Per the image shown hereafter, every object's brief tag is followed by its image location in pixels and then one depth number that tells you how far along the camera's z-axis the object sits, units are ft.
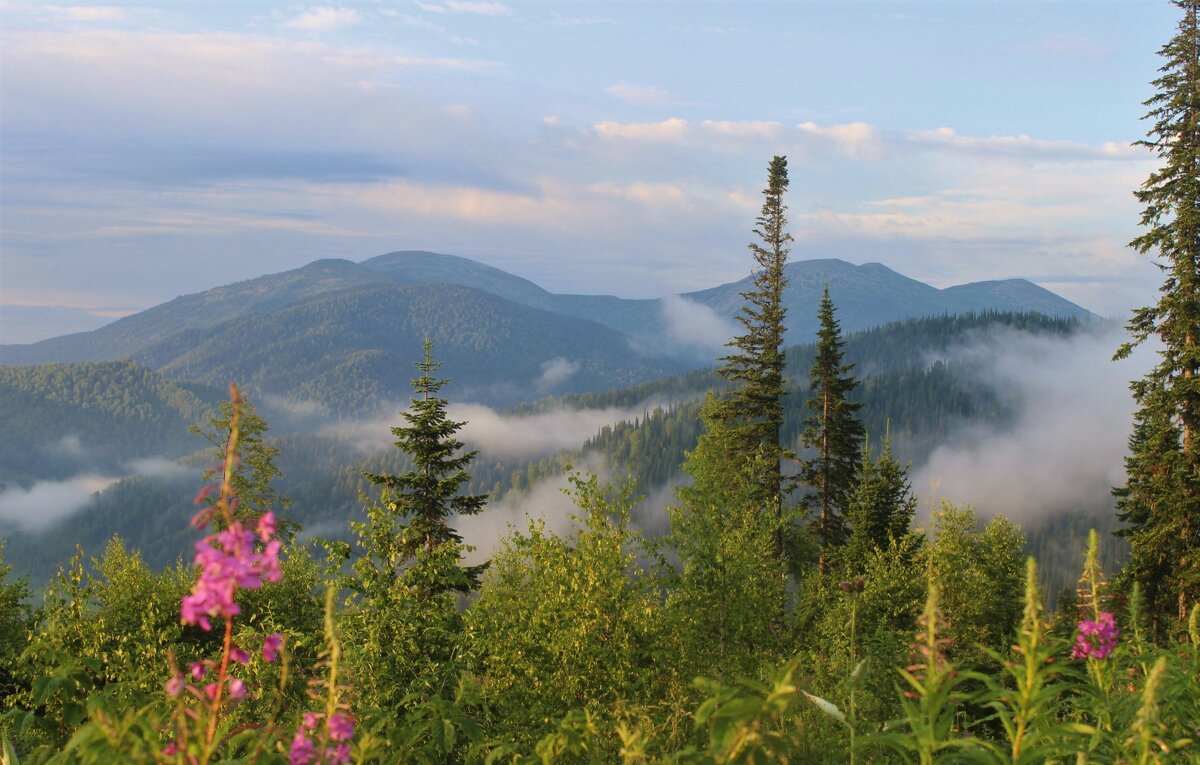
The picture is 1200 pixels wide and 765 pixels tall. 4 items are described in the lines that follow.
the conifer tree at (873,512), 118.21
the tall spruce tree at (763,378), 119.34
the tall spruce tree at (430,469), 92.73
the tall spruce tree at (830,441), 128.26
